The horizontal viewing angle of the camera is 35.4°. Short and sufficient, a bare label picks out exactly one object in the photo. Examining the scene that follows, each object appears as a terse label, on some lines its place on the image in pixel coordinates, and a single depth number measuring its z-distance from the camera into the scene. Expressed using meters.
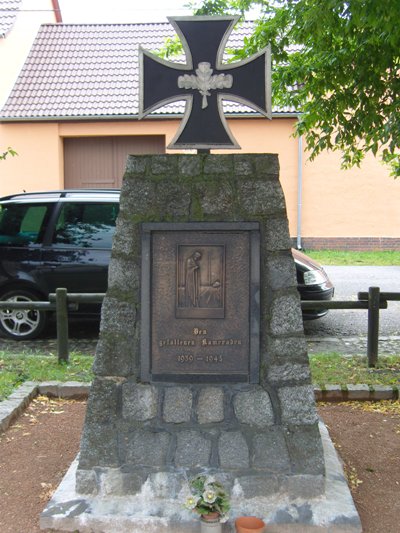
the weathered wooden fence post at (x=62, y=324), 6.34
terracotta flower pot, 3.17
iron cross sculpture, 3.47
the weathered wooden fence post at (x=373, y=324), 6.27
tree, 5.57
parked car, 7.69
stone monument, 3.52
